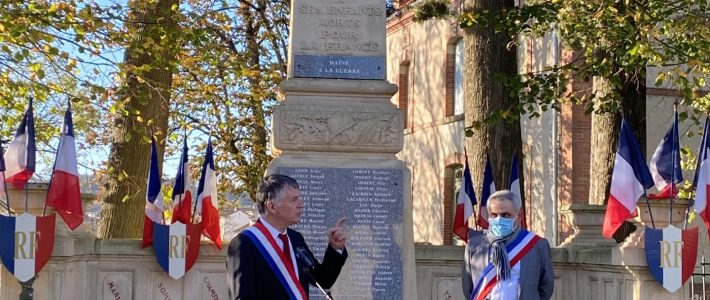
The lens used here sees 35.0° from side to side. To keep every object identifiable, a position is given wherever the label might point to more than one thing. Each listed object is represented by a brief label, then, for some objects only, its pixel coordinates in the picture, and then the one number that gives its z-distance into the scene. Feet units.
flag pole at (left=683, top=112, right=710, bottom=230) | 38.34
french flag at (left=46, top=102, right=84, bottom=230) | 36.76
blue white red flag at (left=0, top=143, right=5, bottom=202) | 36.83
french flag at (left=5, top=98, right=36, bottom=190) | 36.73
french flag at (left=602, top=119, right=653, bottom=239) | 38.24
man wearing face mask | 24.94
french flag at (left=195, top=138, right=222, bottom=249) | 40.04
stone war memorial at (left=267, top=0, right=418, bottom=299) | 33.30
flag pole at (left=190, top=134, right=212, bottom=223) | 41.17
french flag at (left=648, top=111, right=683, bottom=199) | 39.27
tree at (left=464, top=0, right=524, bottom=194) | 53.06
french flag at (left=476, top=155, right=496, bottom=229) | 43.65
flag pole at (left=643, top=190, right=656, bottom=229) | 37.99
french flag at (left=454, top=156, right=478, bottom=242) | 43.98
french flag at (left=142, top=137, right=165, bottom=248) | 39.33
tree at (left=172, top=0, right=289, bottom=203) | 70.49
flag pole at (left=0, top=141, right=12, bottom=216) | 36.52
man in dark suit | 18.60
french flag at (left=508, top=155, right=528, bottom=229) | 45.65
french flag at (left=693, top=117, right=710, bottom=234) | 38.81
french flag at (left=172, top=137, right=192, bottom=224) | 40.40
